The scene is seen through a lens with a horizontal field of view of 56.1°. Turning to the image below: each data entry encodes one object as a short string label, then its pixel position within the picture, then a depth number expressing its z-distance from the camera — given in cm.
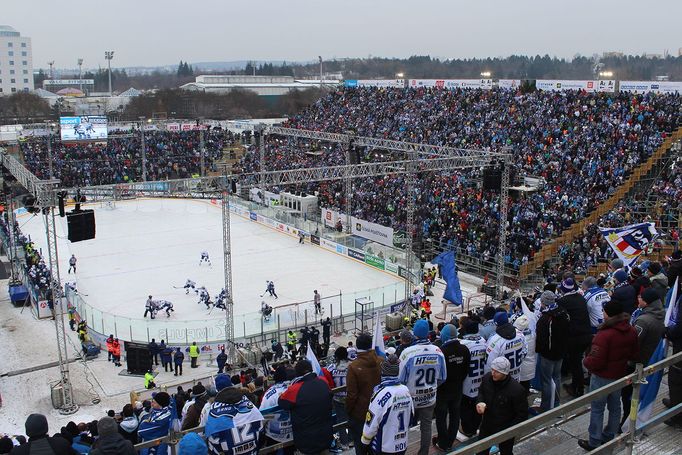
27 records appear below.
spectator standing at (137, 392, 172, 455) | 703
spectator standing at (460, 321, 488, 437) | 738
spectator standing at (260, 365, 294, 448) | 661
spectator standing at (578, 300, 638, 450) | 652
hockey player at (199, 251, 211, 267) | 3278
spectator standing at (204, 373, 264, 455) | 572
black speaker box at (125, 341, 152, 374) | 2069
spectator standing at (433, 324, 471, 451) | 716
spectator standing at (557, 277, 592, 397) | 795
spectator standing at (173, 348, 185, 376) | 2050
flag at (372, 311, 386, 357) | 886
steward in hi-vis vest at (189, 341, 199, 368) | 2123
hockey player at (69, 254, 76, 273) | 3097
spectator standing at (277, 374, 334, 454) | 611
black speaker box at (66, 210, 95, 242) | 1992
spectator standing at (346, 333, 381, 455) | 650
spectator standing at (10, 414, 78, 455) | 547
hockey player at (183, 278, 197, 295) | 2794
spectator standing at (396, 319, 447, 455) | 668
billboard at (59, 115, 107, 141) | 5675
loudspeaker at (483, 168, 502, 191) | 2711
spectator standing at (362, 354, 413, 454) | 588
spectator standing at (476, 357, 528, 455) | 598
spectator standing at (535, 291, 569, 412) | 778
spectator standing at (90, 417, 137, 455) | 523
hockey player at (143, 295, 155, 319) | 2455
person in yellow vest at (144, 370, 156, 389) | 1877
